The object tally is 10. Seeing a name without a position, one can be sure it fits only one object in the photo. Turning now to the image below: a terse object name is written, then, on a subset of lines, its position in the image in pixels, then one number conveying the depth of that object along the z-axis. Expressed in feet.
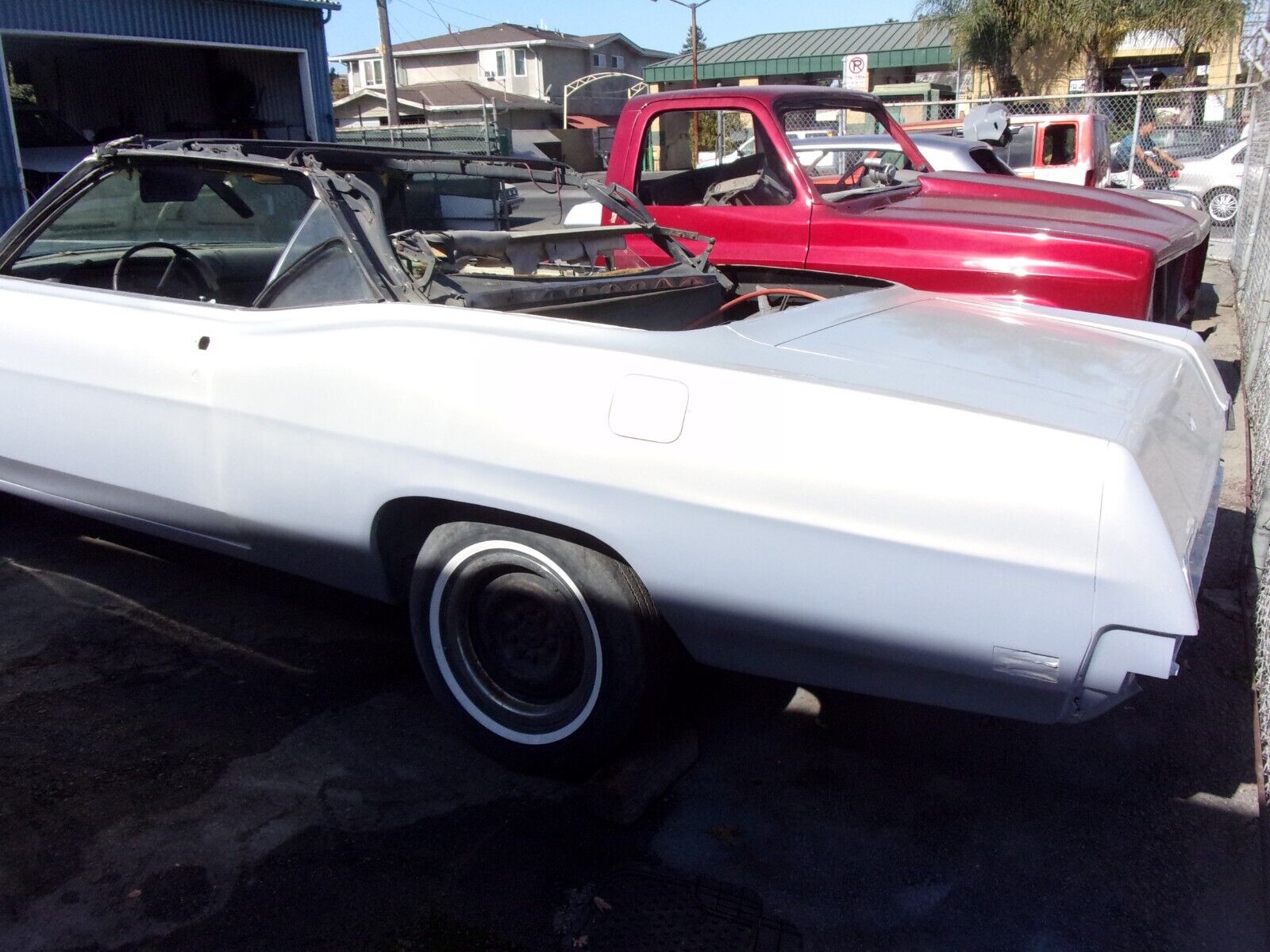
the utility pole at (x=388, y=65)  82.07
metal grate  7.63
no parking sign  51.96
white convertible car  7.19
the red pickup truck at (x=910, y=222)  16.10
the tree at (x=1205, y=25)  76.18
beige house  165.68
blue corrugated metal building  43.73
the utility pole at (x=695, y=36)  111.75
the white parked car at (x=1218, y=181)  51.19
